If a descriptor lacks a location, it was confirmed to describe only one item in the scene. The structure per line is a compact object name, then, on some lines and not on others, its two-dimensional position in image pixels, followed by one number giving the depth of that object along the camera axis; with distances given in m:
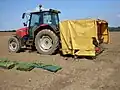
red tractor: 10.79
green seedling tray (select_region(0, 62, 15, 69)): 8.09
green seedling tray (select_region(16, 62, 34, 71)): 7.79
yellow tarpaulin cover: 9.45
